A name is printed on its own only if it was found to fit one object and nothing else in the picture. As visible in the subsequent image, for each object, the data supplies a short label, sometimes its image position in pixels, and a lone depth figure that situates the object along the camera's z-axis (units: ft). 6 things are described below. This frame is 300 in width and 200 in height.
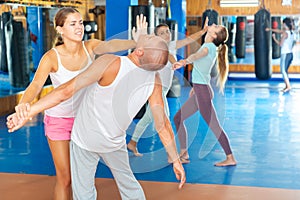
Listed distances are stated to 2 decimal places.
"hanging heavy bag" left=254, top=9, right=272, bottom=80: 32.27
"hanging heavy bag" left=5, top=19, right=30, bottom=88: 25.12
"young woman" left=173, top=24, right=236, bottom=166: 14.14
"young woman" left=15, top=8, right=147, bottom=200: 9.45
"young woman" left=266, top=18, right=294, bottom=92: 34.47
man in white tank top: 7.91
